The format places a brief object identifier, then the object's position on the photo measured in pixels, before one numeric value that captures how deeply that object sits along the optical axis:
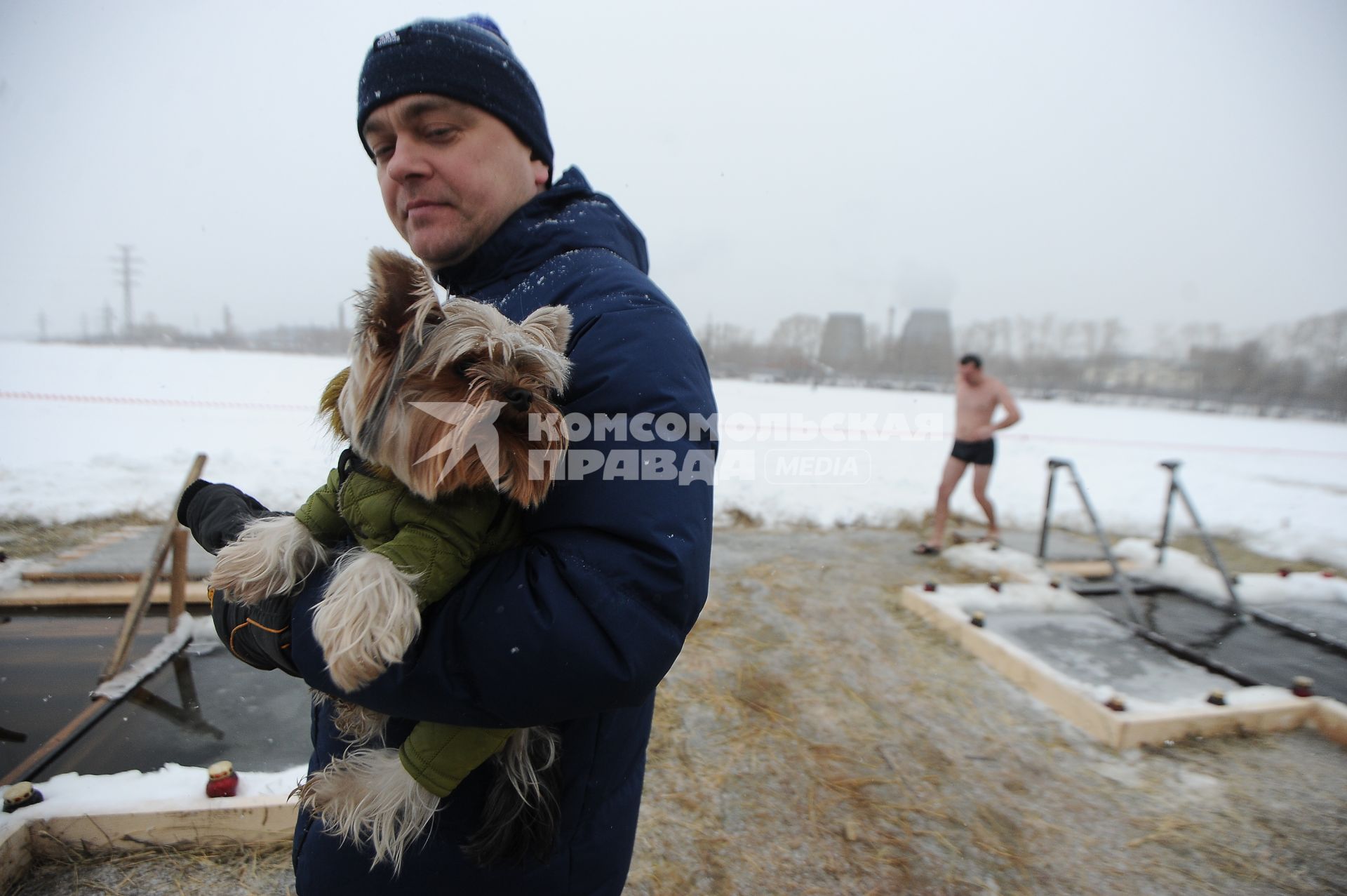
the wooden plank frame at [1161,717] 4.21
